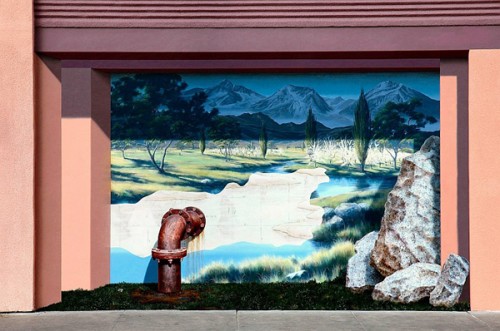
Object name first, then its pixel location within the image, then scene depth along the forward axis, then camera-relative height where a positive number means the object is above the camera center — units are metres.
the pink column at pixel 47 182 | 10.29 -0.21
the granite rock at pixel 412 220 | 11.20 -0.88
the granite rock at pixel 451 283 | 10.23 -1.73
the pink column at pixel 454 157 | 10.79 +0.13
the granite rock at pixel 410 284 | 10.54 -1.81
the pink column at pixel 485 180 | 10.05 -0.21
